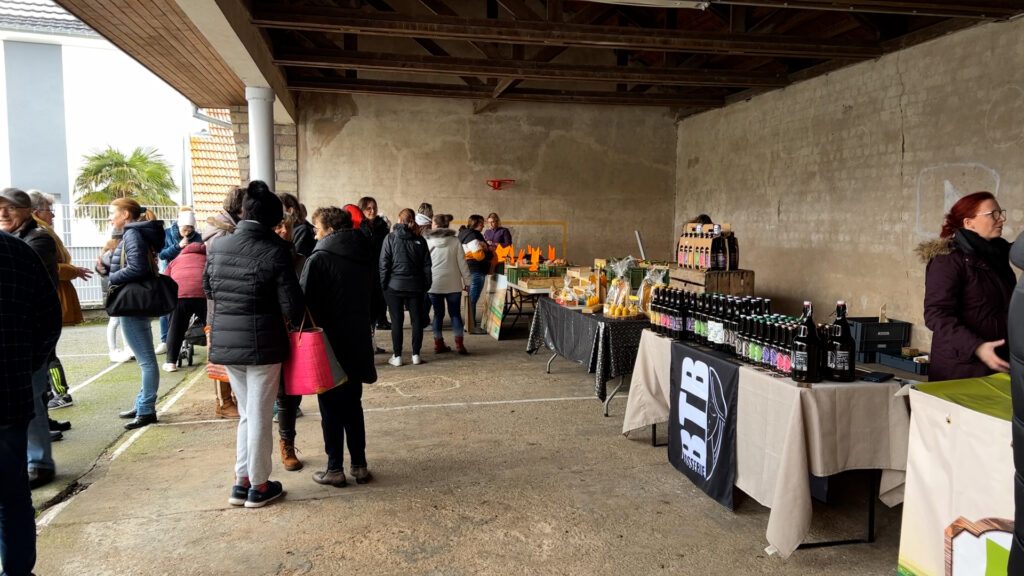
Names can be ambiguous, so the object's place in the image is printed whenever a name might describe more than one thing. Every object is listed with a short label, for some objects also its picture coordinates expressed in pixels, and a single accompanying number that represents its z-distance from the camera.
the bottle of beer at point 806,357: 2.77
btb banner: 3.22
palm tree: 18.81
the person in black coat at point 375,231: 6.89
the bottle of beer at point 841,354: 2.81
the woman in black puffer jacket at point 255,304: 3.12
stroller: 6.58
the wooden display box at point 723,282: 5.04
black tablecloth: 4.87
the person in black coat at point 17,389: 2.25
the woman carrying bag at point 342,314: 3.45
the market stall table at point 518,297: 7.66
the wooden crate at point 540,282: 7.48
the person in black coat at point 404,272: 6.60
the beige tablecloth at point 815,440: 2.72
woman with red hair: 2.92
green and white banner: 1.98
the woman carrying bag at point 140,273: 4.60
